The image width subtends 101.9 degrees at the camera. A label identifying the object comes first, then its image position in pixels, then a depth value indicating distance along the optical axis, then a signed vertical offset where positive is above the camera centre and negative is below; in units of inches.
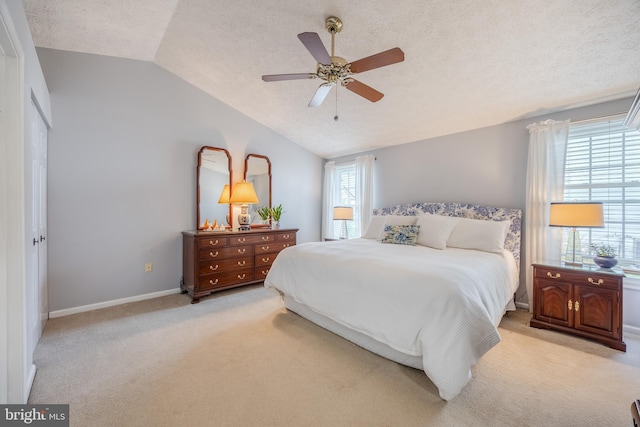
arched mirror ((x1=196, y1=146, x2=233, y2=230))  155.9 +14.6
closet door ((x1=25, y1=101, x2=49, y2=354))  81.7 -7.7
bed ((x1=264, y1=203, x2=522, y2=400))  63.8 -23.3
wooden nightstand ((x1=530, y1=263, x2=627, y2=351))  91.0 -32.9
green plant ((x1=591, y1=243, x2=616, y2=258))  101.0 -14.4
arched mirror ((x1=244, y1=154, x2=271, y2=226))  178.1 +22.5
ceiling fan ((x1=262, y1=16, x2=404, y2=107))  73.7 +46.0
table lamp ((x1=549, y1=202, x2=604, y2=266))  95.8 -0.6
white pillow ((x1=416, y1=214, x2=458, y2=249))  125.9 -8.9
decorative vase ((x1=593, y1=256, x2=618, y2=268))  97.3 -17.9
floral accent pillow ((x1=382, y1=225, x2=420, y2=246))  132.5 -12.1
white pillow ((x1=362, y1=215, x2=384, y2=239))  156.3 -10.0
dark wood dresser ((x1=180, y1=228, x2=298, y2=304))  135.2 -27.7
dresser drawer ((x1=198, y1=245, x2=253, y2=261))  136.5 -23.8
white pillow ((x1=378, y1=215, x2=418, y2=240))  145.6 -5.0
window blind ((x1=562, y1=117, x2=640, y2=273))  104.5 +14.7
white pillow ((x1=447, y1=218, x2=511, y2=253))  118.1 -10.6
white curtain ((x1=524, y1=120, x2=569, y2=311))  116.8 +11.9
